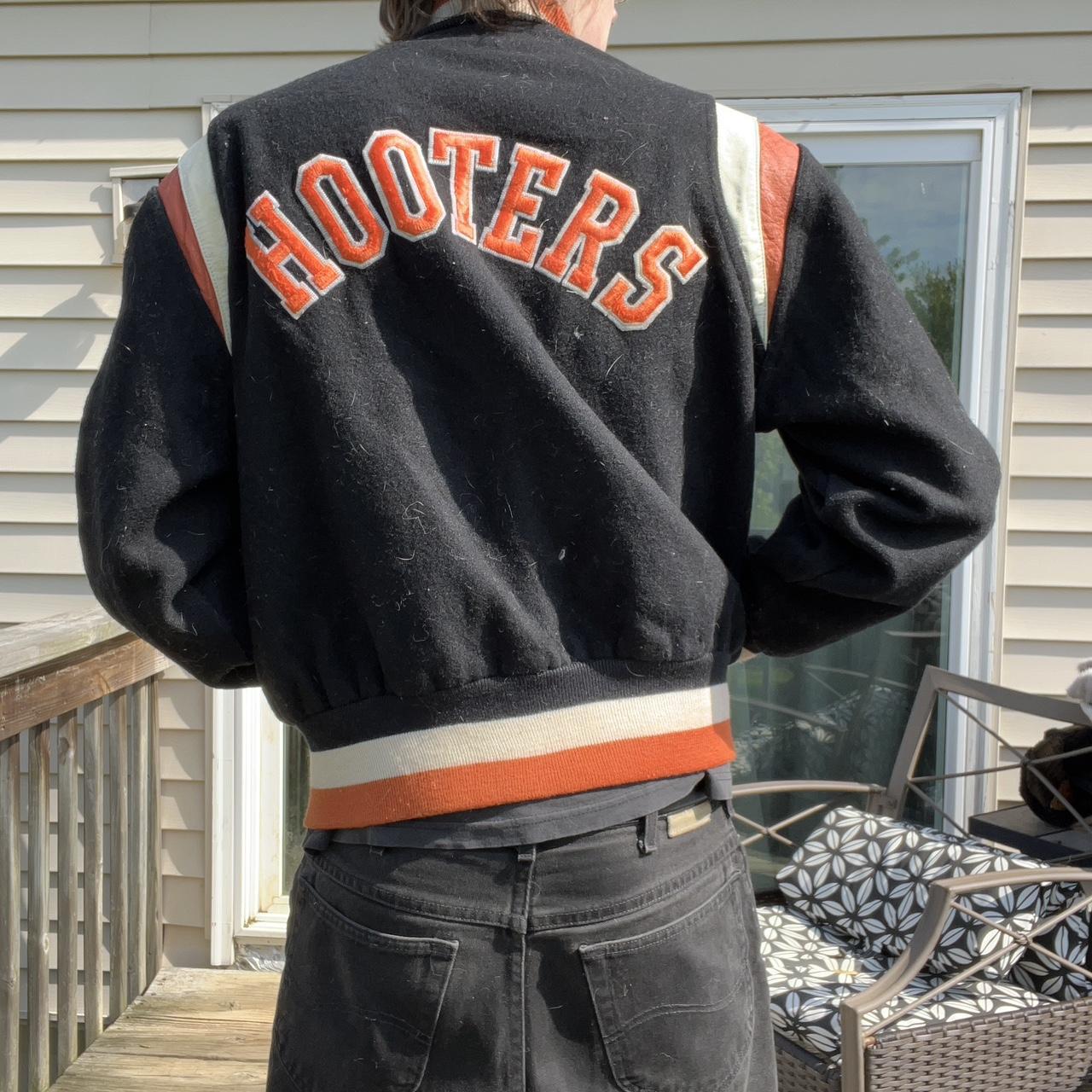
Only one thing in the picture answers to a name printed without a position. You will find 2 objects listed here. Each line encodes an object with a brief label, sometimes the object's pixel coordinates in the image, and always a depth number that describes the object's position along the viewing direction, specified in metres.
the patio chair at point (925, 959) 1.91
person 0.97
